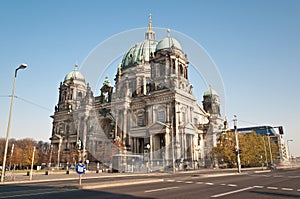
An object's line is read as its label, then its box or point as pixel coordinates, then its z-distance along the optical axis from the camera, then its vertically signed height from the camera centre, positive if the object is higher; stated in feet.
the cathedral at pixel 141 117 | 167.73 +32.25
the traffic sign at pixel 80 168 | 44.68 -2.44
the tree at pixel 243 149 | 174.50 +3.59
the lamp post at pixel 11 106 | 64.95 +13.78
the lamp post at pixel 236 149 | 103.87 +1.97
